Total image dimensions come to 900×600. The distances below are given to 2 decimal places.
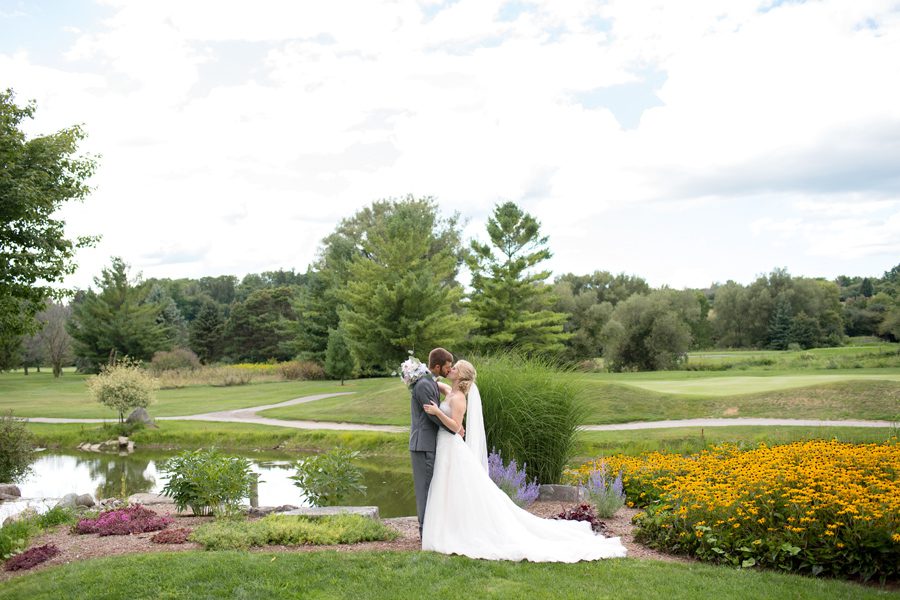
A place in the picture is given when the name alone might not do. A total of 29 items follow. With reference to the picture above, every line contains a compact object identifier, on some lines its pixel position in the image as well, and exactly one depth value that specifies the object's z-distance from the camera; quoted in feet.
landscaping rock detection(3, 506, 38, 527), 30.24
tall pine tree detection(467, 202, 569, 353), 112.78
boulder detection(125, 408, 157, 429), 74.60
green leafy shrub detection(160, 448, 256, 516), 29.66
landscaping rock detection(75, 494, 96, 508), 37.76
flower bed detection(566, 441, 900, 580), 19.97
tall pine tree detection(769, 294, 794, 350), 177.99
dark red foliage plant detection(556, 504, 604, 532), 25.70
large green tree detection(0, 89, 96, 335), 40.57
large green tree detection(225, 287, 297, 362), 194.18
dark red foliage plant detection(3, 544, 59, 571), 23.09
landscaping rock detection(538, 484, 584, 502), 31.30
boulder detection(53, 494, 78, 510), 35.80
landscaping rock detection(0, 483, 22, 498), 43.14
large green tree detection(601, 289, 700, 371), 139.95
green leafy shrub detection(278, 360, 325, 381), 141.38
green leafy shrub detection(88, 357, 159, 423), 73.72
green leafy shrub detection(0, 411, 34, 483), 48.67
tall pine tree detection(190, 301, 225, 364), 193.88
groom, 23.27
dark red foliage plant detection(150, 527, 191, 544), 24.39
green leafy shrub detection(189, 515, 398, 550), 23.39
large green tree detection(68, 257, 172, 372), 156.56
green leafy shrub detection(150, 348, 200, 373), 147.95
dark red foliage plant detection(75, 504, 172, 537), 26.55
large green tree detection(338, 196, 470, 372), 98.68
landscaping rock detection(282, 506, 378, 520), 26.09
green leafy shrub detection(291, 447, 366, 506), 31.17
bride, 21.93
